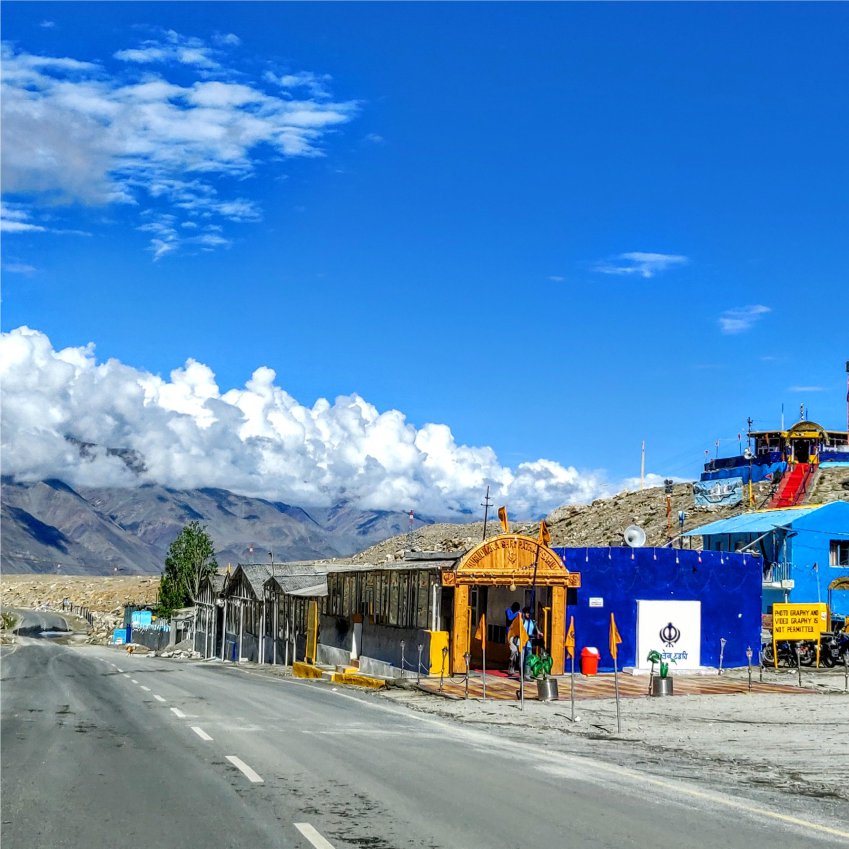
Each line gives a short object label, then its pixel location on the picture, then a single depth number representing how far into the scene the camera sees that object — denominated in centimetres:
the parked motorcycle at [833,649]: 3869
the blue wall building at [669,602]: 3562
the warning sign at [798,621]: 3312
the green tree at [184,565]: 12100
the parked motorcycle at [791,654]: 3881
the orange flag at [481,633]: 3129
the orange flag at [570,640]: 2378
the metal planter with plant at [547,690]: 2709
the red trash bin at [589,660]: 3441
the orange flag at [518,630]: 2960
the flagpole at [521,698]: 2496
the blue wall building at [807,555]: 5675
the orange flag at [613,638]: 2225
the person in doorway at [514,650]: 3197
